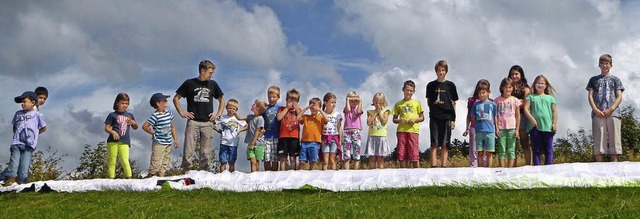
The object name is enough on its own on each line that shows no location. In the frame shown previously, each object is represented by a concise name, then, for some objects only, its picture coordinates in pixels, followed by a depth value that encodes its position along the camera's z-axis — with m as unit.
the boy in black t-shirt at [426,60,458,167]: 12.90
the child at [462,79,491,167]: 13.06
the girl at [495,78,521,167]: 12.59
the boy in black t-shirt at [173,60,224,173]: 13.06
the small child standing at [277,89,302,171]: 13.36
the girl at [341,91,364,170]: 13.38
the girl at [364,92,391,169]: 13.37
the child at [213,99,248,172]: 13.74
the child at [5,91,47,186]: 13.20
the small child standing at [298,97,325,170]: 13.26
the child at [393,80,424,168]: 13.05
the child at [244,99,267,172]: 13.58
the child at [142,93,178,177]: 13.30
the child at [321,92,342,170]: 13.32
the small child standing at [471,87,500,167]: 12.48
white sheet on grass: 9.80
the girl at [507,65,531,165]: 13.20
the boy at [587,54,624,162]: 12.91
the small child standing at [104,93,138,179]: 13.33
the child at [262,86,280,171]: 13.72
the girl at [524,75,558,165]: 12.63
